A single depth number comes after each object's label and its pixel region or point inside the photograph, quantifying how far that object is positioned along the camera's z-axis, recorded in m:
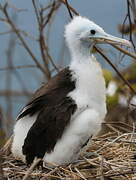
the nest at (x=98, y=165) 7.36
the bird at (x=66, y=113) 7.84
